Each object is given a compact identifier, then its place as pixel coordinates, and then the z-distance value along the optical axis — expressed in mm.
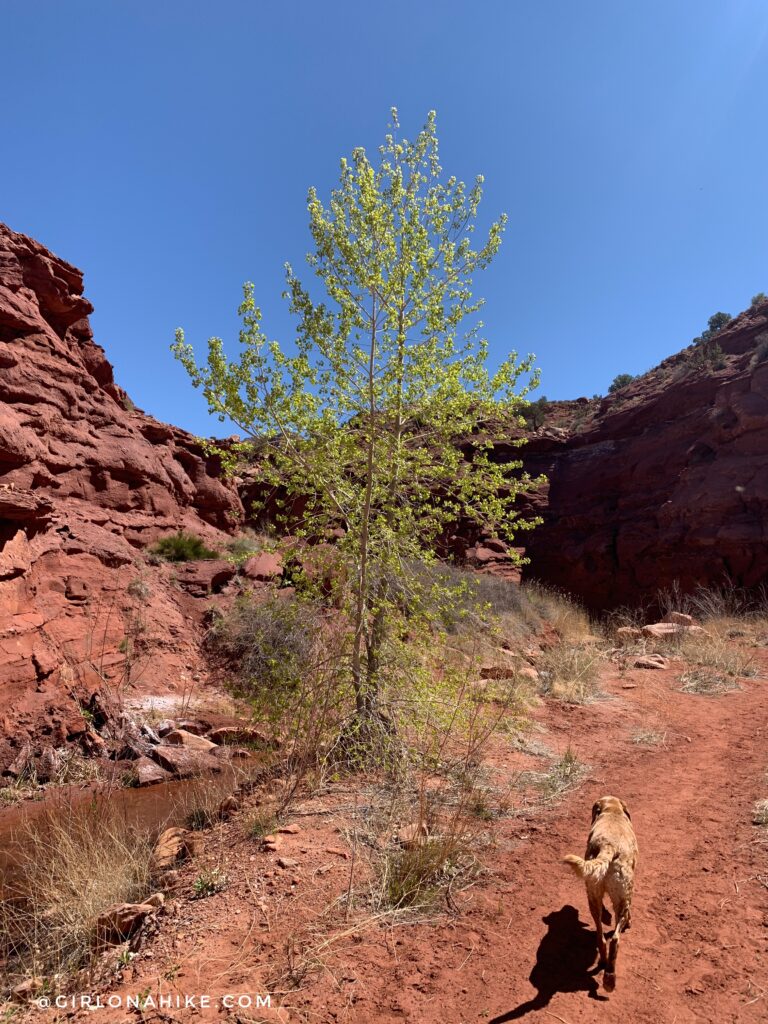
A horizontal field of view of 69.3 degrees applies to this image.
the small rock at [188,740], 8227
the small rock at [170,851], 4051
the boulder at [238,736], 8211
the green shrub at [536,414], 30594
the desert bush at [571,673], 9109
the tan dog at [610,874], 2646
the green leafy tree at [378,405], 5562
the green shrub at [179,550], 14594
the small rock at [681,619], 14438
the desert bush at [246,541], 17031
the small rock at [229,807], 4910
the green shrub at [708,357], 22953
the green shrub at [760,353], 20625
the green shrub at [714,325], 27875
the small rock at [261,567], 14992
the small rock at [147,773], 7191
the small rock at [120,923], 3242
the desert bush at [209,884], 3611
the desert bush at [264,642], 5582
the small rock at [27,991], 2891
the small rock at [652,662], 11016
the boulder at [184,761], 7285
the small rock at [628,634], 14117
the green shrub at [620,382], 32594
